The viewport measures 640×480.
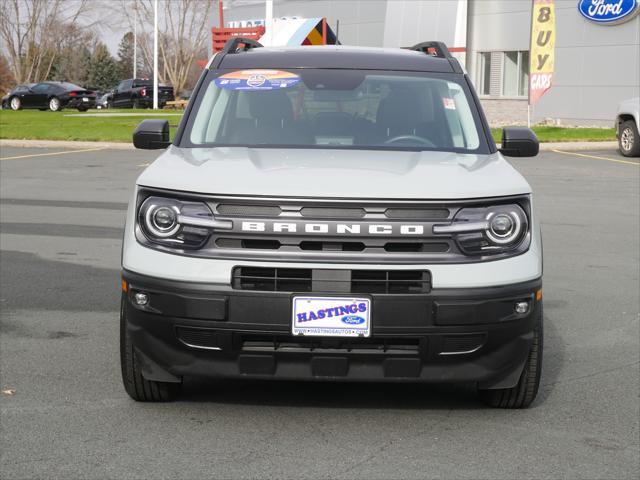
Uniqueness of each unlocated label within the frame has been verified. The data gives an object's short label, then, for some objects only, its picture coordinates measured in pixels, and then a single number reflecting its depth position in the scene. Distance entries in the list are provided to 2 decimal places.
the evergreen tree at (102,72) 109.31
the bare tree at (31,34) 75.62
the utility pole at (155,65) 50.62
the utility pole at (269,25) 28.75
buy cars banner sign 30.53
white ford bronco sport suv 4.63
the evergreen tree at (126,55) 119.44
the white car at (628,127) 22.08
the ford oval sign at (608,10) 33.94
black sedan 52.09
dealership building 34.75
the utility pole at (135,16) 80.00
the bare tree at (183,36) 82.26
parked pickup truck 62.22
